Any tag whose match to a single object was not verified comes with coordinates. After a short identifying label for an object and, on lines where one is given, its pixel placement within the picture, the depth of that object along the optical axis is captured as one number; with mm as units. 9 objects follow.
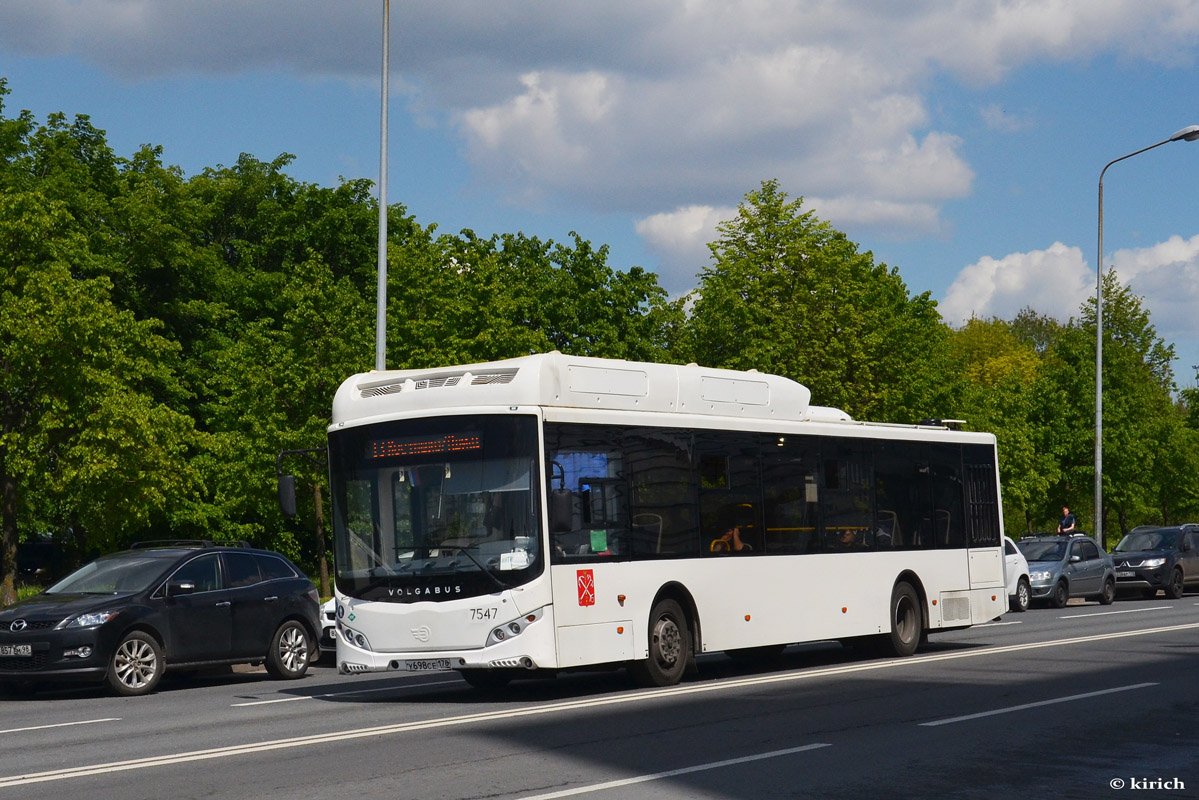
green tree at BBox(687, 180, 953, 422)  45031
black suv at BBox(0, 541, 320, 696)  16375
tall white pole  25797
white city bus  14102
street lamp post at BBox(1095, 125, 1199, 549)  40781
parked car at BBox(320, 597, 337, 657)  20734
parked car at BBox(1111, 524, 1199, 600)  37156
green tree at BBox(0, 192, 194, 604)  33156
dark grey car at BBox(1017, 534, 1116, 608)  33688
